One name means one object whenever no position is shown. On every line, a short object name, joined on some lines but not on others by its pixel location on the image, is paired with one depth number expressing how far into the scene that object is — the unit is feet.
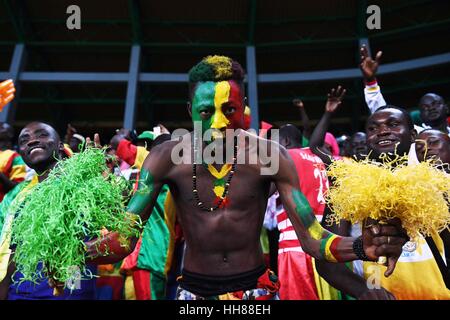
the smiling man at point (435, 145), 9.76
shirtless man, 6.93
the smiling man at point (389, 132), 8.29
